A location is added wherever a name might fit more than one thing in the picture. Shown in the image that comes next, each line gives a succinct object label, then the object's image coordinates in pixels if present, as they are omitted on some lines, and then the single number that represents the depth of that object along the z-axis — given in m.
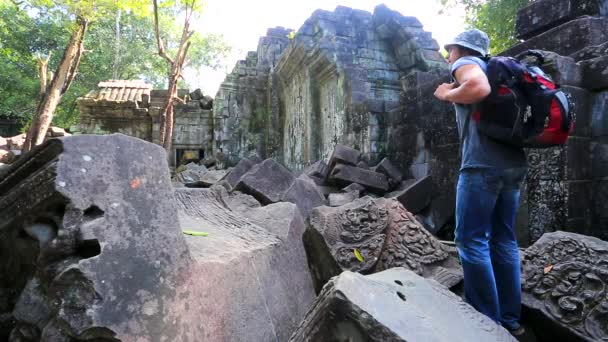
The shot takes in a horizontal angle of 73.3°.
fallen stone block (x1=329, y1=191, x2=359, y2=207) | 4.75
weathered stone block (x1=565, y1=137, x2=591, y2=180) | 3.30
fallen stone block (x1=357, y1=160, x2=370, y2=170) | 5.91
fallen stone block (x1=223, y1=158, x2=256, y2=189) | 5.91
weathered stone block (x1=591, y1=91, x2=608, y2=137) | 3.40
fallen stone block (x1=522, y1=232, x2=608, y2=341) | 2.01
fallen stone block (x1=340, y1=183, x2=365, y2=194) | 5.27
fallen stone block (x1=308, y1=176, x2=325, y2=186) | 5.86
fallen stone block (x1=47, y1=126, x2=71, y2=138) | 13.44
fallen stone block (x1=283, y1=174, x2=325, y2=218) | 4.33
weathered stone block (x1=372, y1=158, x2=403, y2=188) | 5.65
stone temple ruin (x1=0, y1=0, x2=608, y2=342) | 1.62
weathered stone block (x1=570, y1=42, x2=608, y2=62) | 3.52
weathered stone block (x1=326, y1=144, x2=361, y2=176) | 5.81
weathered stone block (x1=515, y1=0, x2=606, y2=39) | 4.20
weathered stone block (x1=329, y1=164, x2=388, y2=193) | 5.48
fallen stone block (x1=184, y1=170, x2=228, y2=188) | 6.43
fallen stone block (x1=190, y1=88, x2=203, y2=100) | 14.86
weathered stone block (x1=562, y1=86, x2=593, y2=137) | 3.38
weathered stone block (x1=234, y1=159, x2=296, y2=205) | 4.34
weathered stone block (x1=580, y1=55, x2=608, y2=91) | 3.38
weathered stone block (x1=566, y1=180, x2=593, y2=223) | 3.28
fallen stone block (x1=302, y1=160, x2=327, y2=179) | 6.02
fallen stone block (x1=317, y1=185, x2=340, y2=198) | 5.68
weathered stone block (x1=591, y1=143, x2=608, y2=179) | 3.36
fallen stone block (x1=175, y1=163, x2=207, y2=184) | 7.26
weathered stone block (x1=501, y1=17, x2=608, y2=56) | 3.87
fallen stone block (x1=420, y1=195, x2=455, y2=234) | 4.81
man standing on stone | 1.99
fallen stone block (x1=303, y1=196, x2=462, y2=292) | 2.52
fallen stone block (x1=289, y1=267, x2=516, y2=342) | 1.35
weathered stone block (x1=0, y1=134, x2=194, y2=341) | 1.61
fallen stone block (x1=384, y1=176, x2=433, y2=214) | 4.89
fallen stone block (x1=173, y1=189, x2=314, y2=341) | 1.88
